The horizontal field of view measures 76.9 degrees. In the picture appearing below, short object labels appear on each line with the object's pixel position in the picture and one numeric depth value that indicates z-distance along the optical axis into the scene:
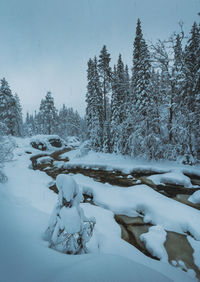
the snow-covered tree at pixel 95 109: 18.81
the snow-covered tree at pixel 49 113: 32.78
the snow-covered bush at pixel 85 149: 17.29
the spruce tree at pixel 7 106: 25.05
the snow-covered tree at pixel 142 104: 12.12
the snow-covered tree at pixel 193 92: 11.12
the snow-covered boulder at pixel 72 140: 44.43
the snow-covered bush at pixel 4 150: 7.43
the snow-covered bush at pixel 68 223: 2.44
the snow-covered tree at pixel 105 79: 17.52
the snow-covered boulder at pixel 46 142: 23.91
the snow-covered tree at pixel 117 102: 17.59
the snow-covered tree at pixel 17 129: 32.23
